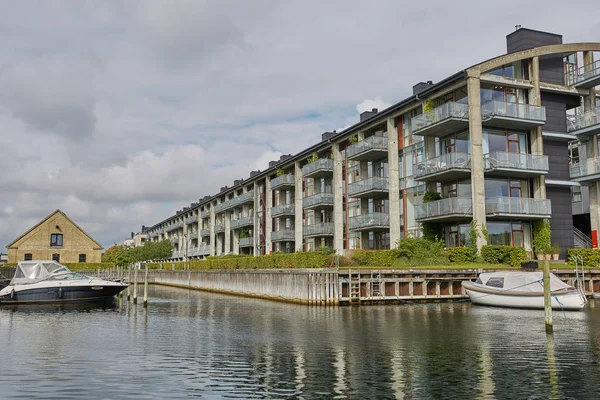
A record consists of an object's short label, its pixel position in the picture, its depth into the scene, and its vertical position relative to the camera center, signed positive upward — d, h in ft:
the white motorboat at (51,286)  120.57 -6.14
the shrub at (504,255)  116.67 -0.79
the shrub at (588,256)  119.03 -1.36
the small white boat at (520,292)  87.76 -6.66
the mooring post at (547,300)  63.05 -5.56
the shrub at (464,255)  118.32 -0.70
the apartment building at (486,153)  124.26 +24.43
